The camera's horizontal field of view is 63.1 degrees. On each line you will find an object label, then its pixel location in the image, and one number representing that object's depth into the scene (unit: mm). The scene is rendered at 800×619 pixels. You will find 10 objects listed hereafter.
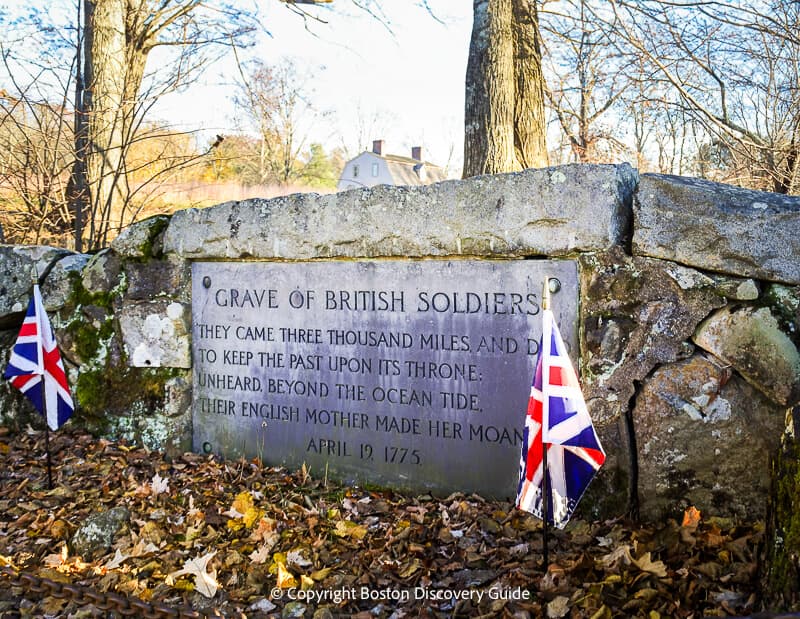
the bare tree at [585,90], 7109
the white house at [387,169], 39312
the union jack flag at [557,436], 2350
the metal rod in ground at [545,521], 2416
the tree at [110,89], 5992
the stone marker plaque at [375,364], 3096
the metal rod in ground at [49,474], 3420
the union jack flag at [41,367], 3539
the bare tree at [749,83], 5543
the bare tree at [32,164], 5766
